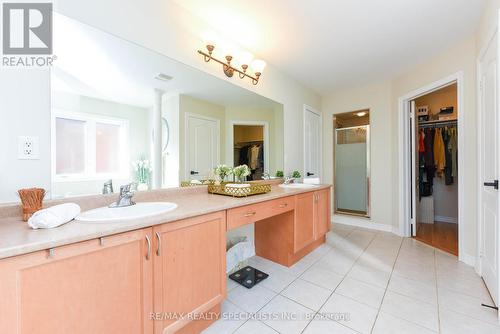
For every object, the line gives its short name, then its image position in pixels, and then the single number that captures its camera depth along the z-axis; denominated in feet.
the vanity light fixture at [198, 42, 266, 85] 6.15
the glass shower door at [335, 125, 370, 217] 11.61
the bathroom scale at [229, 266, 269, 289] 6.01
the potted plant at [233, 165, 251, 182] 6.91
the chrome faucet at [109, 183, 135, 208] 4.15
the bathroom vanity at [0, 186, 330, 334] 2.27
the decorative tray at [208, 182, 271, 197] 5.58
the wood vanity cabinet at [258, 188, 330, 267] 6.92
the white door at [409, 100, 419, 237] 9.72
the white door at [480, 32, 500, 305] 4.85
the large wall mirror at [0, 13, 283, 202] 3.92
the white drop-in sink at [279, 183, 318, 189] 8.03
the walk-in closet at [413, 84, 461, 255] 11.33
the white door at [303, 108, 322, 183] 10.98
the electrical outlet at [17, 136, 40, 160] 3.44
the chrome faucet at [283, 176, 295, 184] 9.06
